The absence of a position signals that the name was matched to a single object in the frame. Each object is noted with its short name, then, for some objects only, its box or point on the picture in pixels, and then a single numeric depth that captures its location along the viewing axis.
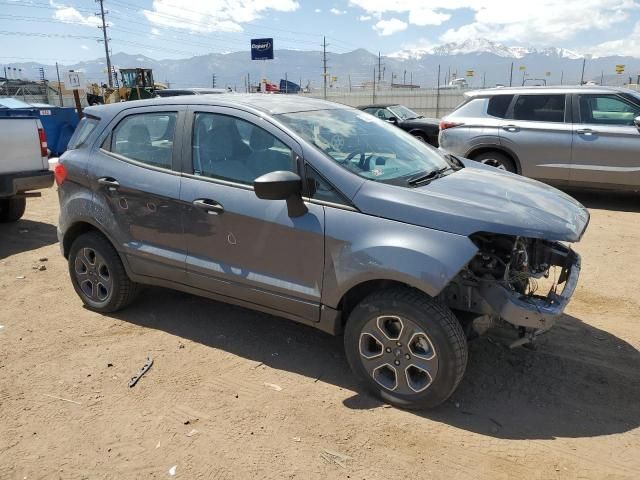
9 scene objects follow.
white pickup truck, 6.49
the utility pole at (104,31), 56.38
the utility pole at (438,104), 26.98
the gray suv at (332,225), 2.88
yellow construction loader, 25.38
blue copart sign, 40.41
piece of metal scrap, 3.46
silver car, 7.53
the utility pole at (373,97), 30.91
